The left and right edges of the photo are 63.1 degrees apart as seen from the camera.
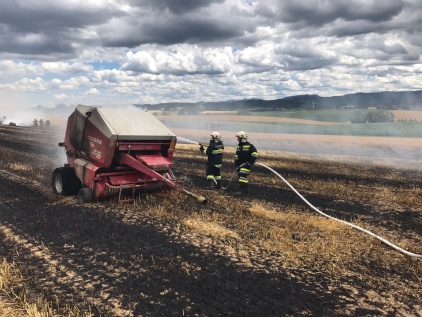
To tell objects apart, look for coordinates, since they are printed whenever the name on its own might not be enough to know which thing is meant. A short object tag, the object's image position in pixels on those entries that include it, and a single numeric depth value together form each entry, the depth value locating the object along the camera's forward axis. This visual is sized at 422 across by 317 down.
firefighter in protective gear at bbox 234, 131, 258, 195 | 10.43
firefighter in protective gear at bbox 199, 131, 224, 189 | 11.02
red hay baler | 8.45
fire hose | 5.54
